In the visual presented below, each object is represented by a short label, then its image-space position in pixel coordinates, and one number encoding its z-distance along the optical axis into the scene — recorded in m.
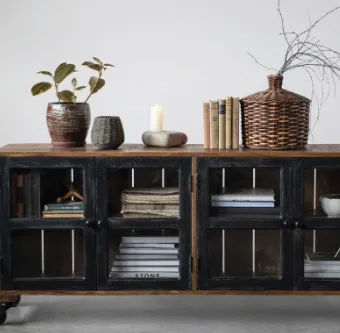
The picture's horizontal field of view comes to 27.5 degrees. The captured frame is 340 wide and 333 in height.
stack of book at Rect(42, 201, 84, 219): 3.00
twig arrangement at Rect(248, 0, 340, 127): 3.72
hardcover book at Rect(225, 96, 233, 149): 2.99
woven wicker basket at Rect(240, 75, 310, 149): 2.94
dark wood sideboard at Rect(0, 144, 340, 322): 2.93
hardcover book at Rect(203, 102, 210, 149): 3.00
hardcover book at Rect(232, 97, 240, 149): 3.00
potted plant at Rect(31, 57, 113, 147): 3.07
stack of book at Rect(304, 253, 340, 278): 3.00
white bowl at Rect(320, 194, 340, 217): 2.97
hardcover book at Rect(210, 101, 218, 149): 2.99
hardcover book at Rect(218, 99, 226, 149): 3.00
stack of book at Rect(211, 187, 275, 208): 2.99
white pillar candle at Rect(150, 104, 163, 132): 3.10
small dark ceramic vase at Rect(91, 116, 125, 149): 3.00
